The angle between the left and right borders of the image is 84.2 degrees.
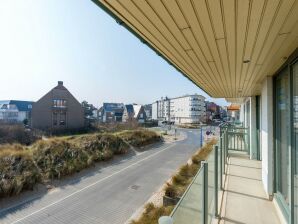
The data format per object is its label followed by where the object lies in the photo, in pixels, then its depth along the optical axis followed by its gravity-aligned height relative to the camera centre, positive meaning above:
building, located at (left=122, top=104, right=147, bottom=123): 48.01 +1.69
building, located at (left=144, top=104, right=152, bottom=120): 76.90 +3.37
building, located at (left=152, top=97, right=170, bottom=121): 63.68 +2.94
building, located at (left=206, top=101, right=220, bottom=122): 58.80 +2.12
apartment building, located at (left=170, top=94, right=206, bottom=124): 53.06 +2.37
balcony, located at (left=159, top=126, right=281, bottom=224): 1.88 -1.71
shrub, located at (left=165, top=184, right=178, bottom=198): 7.71 -3.60
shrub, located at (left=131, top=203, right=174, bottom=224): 6.14 -3.90
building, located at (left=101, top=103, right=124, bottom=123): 47.83 +1.38
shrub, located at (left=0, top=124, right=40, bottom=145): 17.98 -2.25
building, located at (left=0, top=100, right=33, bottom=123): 30.08 +0.88
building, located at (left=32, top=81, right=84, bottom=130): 23.64 +0.62
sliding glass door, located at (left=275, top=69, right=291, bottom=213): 2.78 -0.37
